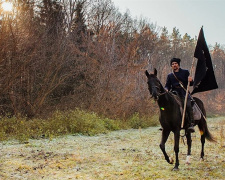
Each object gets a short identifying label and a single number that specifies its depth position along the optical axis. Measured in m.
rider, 7.35
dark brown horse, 6.24
